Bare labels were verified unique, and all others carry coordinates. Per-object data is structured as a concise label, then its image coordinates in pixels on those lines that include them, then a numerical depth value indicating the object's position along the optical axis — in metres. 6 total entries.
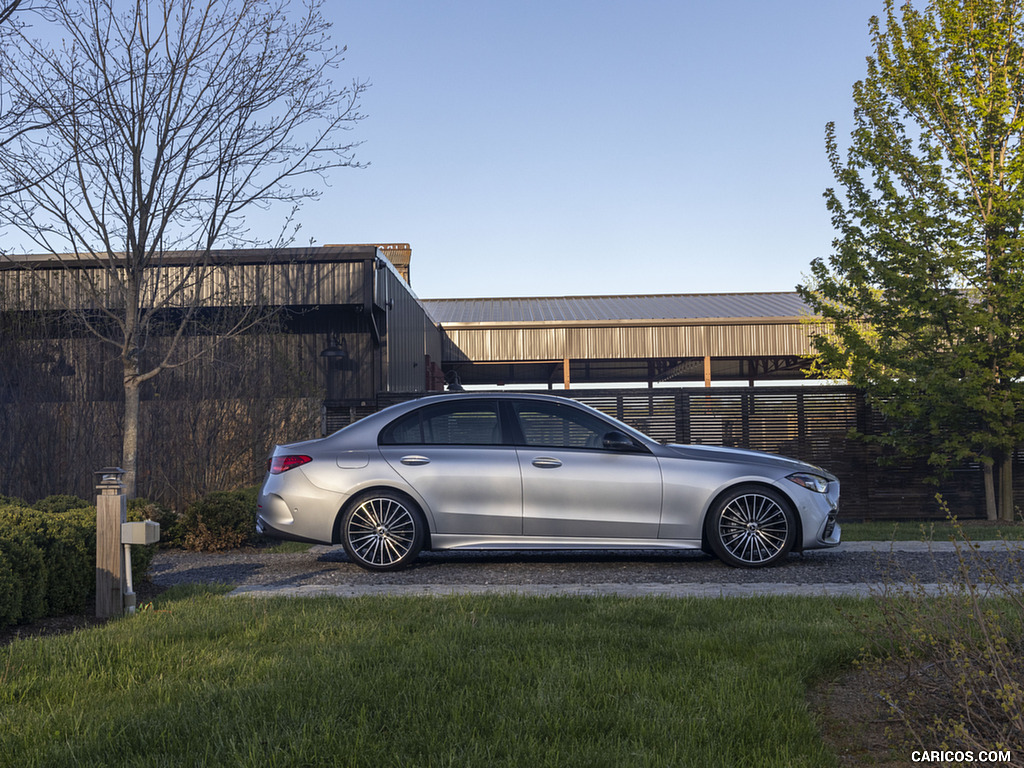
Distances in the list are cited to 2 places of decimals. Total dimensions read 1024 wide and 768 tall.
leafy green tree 12.66
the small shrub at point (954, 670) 2.77
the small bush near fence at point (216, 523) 9.87
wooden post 5.69
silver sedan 7.81
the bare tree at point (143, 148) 10.09
